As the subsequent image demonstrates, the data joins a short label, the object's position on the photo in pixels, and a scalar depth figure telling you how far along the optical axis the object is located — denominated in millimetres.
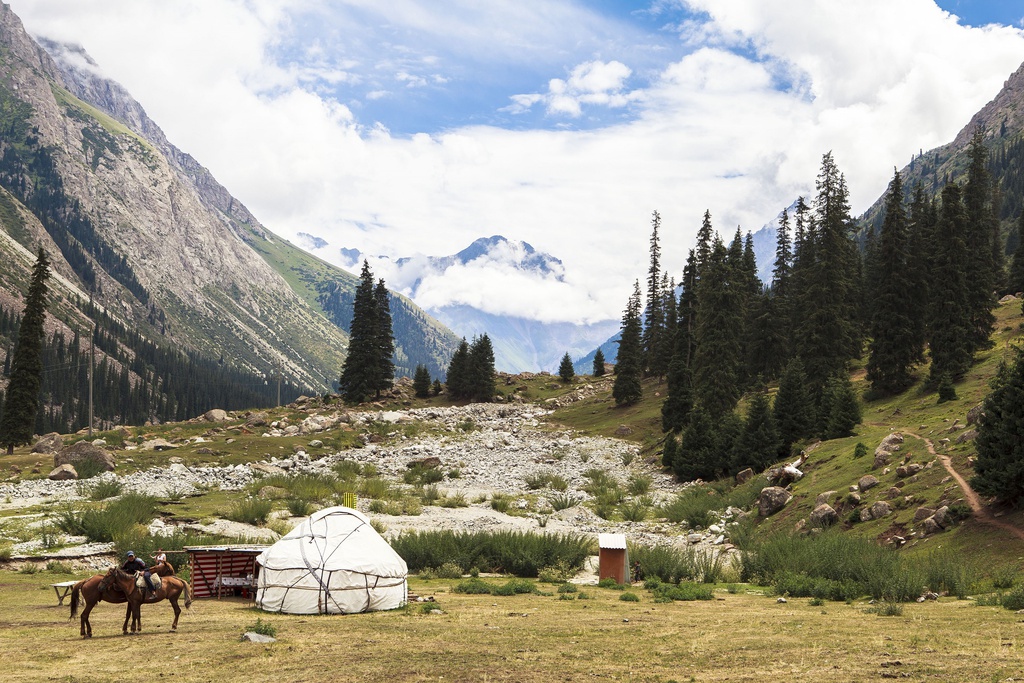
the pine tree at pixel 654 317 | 95562
